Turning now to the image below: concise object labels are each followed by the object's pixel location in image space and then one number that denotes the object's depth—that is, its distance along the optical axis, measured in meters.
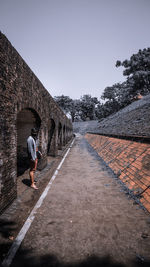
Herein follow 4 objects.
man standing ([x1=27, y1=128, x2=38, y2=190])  4.84
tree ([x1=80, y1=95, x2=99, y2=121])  89.44
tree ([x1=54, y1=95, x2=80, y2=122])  89.06
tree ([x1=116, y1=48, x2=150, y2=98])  34.62
